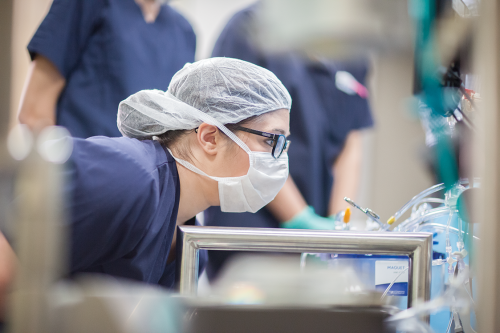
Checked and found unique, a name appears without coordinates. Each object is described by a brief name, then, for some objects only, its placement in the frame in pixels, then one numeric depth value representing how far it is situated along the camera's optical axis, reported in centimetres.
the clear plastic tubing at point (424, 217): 313
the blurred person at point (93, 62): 329
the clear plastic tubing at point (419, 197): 317
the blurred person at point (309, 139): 339
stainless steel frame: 303
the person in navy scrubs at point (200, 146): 314
